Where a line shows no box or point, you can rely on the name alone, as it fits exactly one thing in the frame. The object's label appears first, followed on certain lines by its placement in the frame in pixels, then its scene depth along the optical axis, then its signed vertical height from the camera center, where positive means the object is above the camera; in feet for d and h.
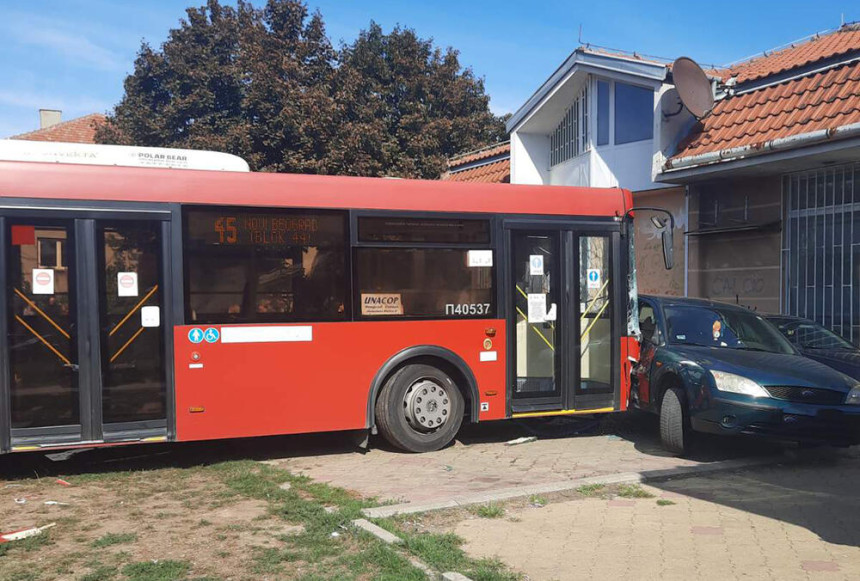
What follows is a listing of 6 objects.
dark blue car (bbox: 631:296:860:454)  23.24 -3.92
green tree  72.13 +20.80
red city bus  21.99 -1.11
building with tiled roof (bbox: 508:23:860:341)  38.93 +6.04
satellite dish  45.03 +11.61
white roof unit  22.63 +3.98
